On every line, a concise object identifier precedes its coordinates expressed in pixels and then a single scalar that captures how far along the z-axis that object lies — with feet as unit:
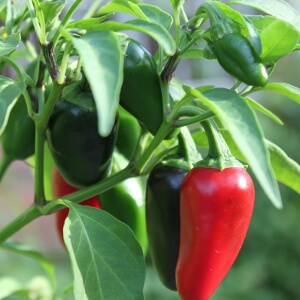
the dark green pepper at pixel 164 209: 1.63
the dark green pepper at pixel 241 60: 1.40
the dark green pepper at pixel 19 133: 1.76
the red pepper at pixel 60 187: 1.88
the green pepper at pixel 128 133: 1.75
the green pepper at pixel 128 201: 1.81
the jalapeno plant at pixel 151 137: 1.39
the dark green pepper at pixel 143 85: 1.54
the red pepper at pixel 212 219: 1.55
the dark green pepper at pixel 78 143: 1.58
